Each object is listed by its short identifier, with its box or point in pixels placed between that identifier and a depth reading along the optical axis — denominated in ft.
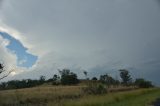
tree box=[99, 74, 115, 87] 147.00
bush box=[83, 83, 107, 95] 79.09
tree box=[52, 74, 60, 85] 162.92
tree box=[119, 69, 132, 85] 168.63
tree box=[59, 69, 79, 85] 156.45
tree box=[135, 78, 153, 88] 125.79
